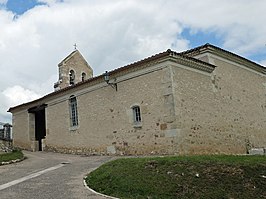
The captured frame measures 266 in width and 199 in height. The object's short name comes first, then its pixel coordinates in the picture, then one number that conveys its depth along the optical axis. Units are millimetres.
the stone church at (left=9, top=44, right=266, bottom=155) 14219
